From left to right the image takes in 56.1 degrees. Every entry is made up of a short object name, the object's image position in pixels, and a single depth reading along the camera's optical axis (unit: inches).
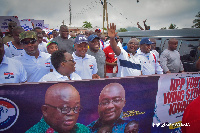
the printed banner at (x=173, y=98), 103.3
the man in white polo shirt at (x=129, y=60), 152.8
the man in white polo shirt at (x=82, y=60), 135.2
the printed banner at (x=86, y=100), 74.7
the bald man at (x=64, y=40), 206.1
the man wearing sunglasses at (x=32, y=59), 120.0
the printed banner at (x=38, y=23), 369.3
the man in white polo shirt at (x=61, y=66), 95.3
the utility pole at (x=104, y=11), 858.7
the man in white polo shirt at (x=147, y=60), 173.2
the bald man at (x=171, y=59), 204.1
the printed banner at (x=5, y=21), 239.6
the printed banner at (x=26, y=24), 322.7
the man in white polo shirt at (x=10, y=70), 98.6
